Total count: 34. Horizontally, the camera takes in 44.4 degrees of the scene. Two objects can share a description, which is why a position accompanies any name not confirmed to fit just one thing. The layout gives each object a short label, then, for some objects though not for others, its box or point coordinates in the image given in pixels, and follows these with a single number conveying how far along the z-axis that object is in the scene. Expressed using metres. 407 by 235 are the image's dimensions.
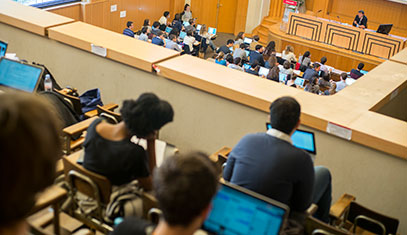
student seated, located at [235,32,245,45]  12.04
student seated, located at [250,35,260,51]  12.62
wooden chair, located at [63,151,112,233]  2.81
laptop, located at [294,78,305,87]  8.91
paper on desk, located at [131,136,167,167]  3.45
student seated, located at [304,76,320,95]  8.26
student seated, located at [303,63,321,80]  9.35
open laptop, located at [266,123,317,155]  3.34
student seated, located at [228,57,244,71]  9.09
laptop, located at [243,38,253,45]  11.78
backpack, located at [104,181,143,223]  2.76
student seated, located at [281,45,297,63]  11.02
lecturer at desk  13.11
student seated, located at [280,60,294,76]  9.45
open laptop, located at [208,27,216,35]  12.07
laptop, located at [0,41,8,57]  4.69
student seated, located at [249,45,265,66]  10.14
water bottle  4.61
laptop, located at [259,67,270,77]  8.98
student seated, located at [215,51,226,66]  10.41
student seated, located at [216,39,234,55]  10.88
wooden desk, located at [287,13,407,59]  11.86
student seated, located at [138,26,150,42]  10.45
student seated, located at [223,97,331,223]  2.68
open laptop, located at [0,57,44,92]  4.09
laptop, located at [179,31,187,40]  11.46
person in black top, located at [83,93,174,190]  2.86
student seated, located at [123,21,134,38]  10.77
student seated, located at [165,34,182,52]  10.20
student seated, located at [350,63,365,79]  9.63
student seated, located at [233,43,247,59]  10.52
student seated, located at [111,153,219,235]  1.65
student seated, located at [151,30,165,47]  10.20
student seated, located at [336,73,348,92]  9.05
